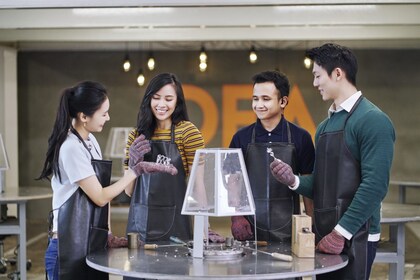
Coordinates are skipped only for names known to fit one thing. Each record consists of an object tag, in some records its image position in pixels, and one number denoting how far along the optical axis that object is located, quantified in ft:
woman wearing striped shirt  11.59
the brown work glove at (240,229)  11.17
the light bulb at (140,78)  34.42
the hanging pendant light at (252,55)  33.09
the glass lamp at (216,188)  9.19
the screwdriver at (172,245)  10.39
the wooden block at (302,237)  9.47
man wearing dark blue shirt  11.46
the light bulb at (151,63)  33.73
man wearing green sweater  9.51
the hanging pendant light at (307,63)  33.51
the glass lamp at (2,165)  20.94
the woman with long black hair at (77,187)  10.16
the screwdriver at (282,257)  9.28
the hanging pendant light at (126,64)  33.83
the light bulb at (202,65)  33.32
